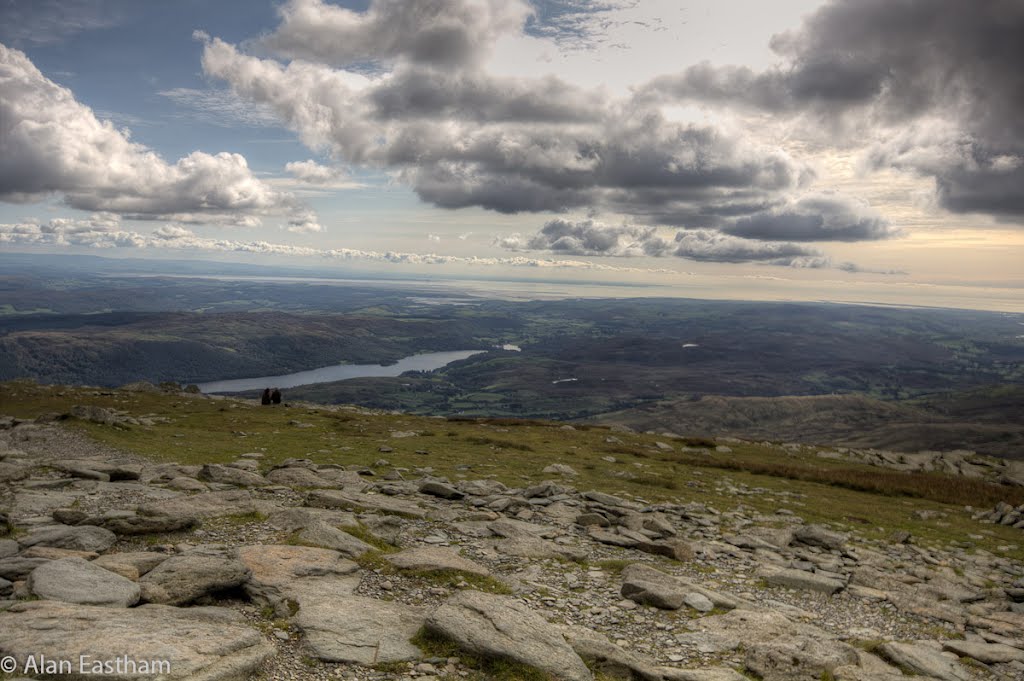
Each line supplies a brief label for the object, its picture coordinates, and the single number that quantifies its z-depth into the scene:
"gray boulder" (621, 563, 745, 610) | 13.55
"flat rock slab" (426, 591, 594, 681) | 9.72
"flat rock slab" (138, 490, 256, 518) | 16.05
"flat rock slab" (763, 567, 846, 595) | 16.48
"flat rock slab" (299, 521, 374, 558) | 14.80
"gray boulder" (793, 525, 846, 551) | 21.65
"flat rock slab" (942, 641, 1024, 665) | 12.56
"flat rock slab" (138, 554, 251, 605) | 10.57
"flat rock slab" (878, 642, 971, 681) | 11.52
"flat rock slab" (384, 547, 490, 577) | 13.82
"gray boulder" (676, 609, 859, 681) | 10.79
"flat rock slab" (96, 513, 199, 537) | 14.58
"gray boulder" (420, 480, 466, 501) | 23.78
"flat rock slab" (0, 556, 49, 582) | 10.61
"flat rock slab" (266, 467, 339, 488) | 23.56
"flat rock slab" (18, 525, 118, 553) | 13.02
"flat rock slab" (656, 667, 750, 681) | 9.92
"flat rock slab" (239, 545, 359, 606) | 11.52
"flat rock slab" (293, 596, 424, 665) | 9.62
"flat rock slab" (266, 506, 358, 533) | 16.55
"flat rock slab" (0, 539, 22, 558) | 11.75
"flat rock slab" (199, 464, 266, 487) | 22.66
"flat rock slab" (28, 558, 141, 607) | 9.73
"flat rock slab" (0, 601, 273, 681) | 7.82
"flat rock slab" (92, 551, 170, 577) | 11.50
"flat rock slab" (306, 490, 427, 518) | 19.78
